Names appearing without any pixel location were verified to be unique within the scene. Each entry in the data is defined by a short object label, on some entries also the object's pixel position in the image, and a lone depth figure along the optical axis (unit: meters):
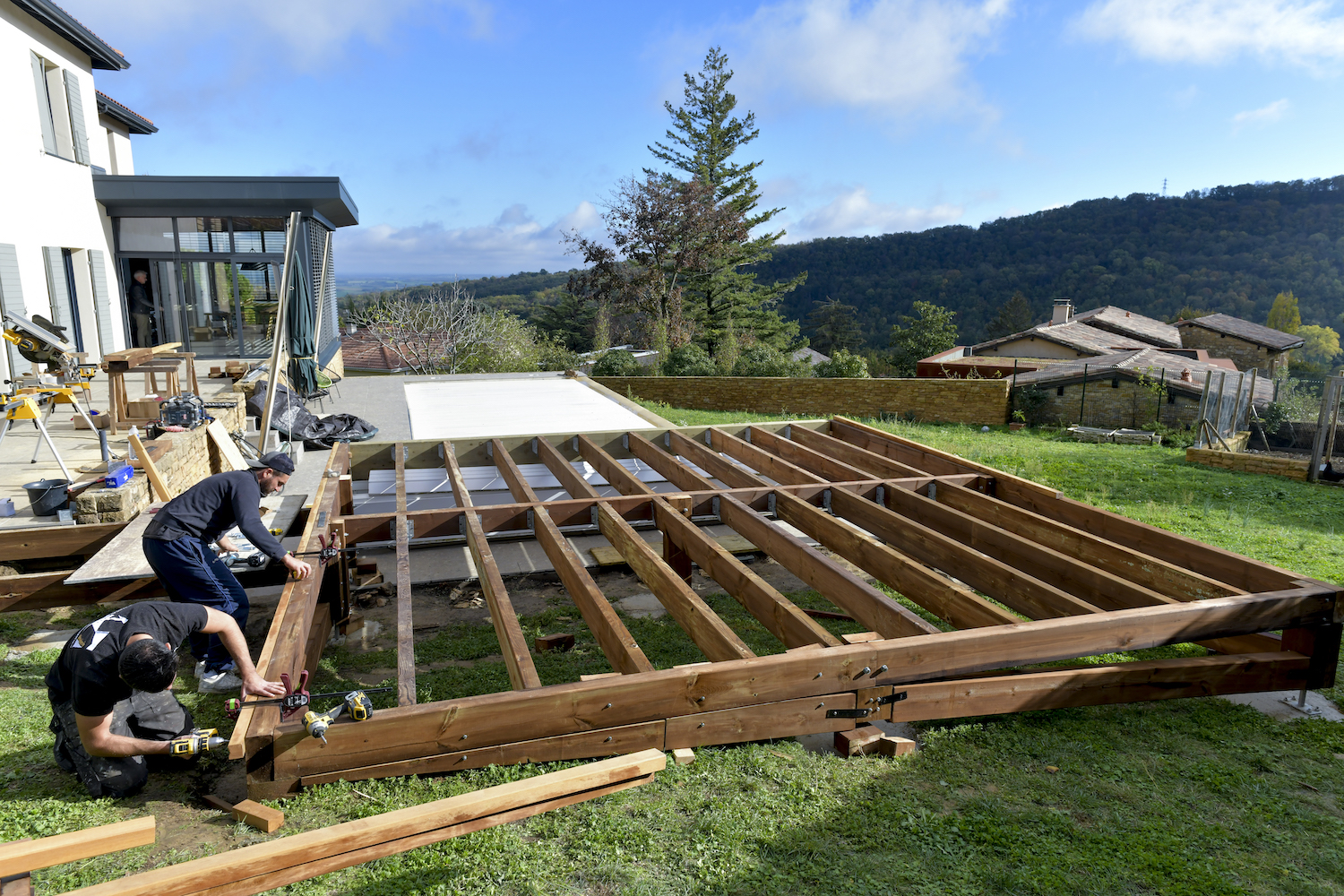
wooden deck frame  3.30
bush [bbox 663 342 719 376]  21.19
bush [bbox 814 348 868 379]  20.80
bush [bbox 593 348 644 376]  20.95
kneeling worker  3.20
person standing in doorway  14.91
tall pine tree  32.38
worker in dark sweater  4.29
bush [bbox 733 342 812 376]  20.75
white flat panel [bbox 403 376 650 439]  9.49
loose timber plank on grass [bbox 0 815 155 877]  2.12
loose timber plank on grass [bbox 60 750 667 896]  2.32
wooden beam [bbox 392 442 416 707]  3.42
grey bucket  5.71
